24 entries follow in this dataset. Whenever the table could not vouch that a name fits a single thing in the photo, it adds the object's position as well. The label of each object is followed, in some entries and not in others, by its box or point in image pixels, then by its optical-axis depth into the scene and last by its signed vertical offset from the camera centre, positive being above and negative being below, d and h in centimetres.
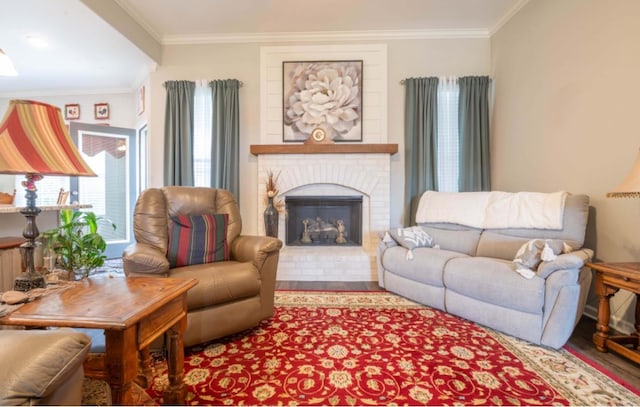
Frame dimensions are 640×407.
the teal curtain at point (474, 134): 346 +79
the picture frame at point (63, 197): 328 +1
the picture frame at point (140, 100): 409 +146
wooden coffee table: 94 -41
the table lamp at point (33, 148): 99 +18
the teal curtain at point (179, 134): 360 +82
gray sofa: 181 -59
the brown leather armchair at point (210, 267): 174 -47
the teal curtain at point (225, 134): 360 +82
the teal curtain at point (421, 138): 351 +75
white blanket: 237 -10
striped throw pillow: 209 -32
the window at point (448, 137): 358 +78
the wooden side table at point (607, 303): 166 -65
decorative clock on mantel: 355 +77
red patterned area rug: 140 -97
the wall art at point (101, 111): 461 +142
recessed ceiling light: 310 +176
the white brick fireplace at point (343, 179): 358 +25
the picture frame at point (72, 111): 464 +143
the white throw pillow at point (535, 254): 192 -38
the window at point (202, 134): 370 +84
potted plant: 141 -25
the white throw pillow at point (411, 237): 274 -39
